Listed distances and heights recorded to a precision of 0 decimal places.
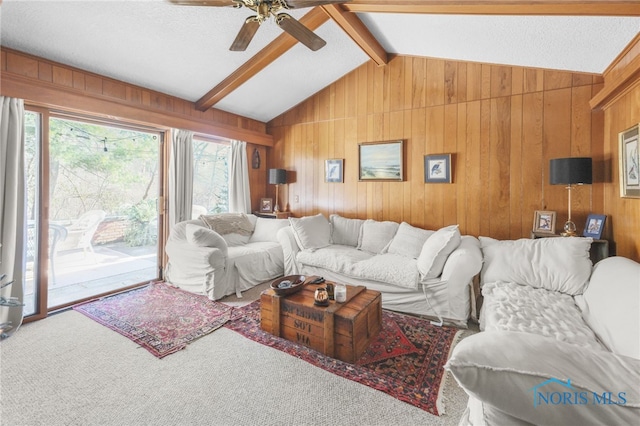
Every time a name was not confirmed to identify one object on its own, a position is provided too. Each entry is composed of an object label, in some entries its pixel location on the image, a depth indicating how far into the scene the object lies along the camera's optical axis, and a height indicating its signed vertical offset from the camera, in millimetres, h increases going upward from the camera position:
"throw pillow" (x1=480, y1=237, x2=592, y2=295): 2346 -451
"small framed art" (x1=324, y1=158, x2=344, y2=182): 4605 +676
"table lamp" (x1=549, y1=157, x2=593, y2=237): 2639 +386
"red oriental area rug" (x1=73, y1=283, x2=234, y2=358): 2457 -1054
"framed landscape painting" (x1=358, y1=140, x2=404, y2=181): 4090 +749
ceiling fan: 1900 +1388
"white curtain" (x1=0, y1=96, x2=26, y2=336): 2611 +110
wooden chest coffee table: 2160 -880
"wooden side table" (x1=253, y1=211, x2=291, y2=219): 5027 -61
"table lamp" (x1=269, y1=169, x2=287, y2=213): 4938 +611
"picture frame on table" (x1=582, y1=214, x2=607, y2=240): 2689 -134
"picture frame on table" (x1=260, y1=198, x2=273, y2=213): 5207 +118
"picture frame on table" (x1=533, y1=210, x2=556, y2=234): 3064 -109
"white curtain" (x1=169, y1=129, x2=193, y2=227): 3998 +496
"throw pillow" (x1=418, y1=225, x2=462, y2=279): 2879 -419
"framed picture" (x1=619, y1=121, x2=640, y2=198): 2201 +388
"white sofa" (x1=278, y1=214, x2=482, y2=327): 2752 -547
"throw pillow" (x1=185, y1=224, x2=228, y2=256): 3412 -321
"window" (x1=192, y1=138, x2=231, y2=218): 4527 +572
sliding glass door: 2936 +40
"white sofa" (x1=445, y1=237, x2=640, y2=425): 832 -531
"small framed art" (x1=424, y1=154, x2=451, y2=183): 3724 +574
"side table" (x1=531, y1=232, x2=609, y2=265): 2645 -359
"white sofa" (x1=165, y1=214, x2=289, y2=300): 3389 -566
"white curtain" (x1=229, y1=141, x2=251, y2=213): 4797 +555
